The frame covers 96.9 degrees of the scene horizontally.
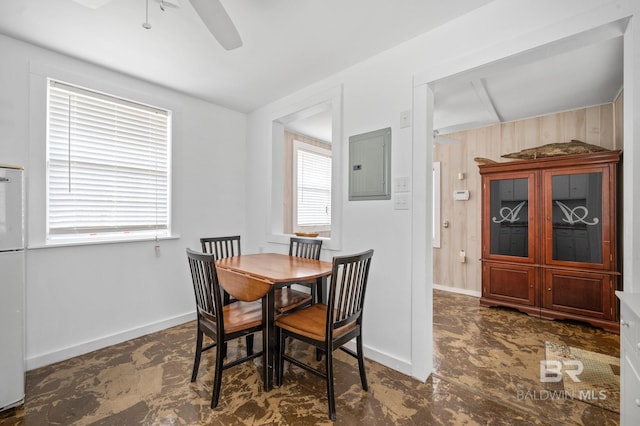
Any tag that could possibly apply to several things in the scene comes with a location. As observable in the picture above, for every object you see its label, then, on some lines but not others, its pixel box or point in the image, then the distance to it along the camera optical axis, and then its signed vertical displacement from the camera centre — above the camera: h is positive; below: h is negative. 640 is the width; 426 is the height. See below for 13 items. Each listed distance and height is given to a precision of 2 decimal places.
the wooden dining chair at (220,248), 2.38 -0.35
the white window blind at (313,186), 4.50 +0.46
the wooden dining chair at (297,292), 2.08 -0.66
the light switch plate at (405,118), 2.07 +0.71
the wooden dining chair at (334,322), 1.62 -0.70
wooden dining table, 1.83 -0.44
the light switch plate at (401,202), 2.09 +0.09
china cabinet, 2.87 -0.25
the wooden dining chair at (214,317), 1.71 -0.70
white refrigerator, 1.64 -0.44
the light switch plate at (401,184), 2.09 +0.23
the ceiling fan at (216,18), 1.24 +0.91
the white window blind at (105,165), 2.31 +0.44
